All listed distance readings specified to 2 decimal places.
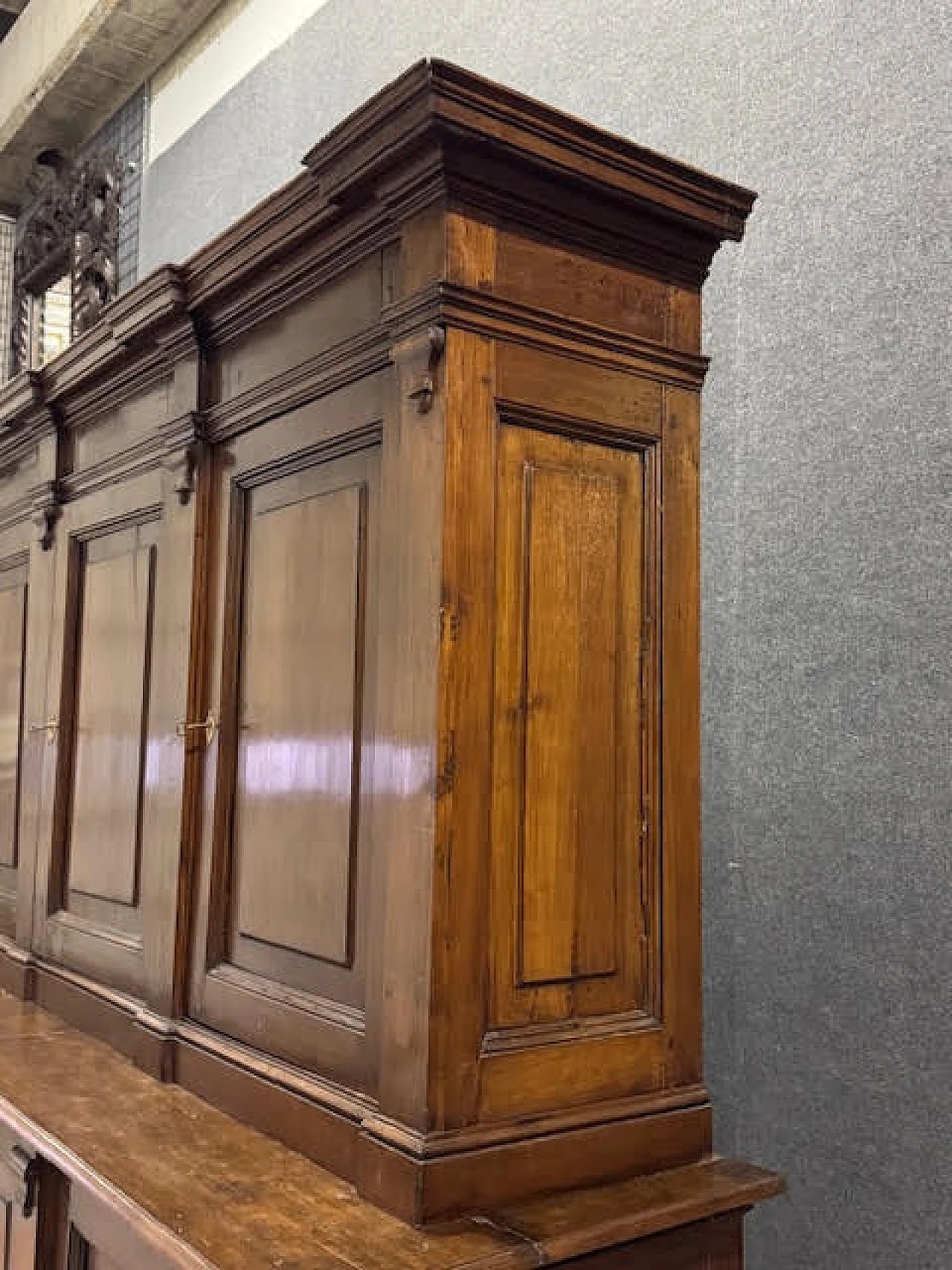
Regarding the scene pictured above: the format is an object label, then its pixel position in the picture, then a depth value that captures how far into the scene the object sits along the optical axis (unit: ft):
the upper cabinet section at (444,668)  5.51
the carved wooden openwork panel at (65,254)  18.01
